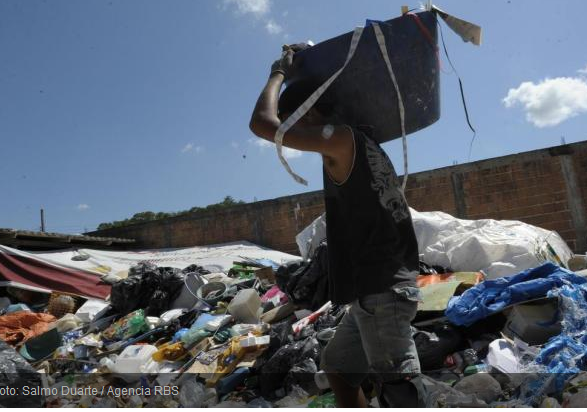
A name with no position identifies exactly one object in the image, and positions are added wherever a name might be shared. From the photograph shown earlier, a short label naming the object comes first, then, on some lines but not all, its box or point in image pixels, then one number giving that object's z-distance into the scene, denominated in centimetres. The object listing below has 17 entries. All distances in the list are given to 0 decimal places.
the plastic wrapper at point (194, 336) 404
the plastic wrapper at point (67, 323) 545
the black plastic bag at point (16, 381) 283
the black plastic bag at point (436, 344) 296
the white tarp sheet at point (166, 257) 809
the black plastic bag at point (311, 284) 432
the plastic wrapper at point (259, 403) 298
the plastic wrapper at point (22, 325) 530
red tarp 711
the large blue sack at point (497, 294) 318
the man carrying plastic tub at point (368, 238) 150
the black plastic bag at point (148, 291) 551
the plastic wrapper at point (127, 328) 475
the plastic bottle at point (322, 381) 287
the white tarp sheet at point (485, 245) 441
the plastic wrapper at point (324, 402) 268
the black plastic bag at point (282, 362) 314
